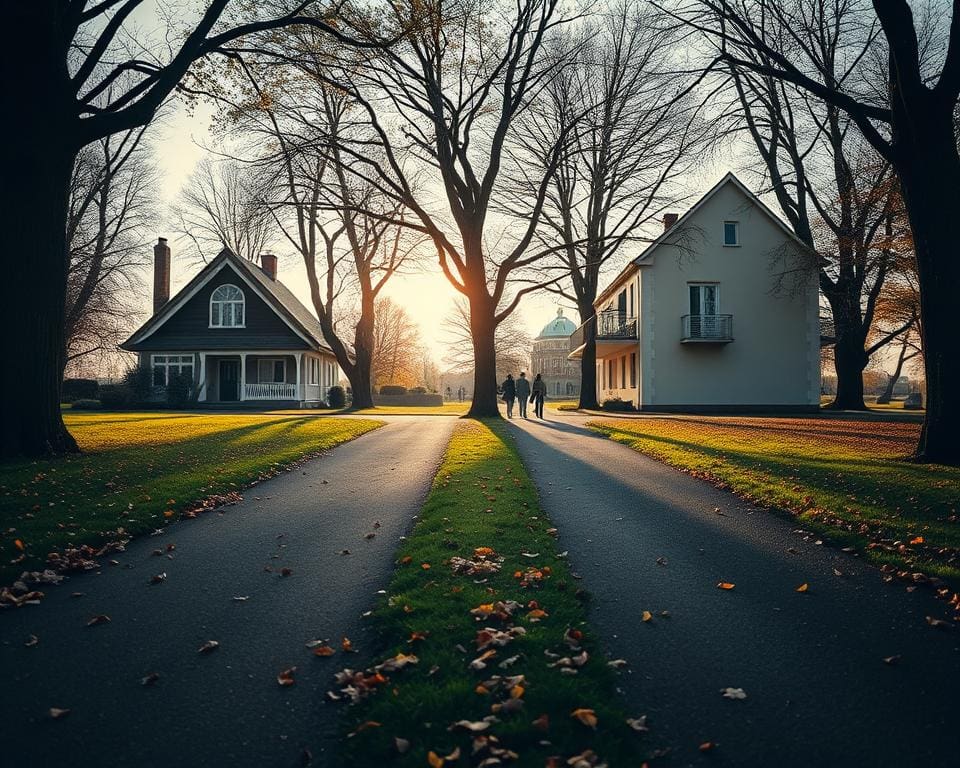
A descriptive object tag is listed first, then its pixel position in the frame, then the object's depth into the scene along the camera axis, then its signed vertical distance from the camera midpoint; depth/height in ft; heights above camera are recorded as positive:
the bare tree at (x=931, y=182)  32.14 +11.15
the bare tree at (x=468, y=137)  63.05 +28.65
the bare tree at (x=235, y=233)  130.93 +35.28
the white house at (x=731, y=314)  96.53 +12.20
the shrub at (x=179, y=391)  105.40 +0.01
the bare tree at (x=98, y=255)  106.83 +25.96
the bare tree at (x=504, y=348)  210.38 +15.75
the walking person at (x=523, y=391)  90.58 -0.03
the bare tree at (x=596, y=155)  59.32 +27.83
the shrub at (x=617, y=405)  102.42 -2.26
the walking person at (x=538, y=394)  89.76 -0.39
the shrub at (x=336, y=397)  122.52 -1.17
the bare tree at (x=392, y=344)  224.33 +17.96
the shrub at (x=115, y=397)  104.88 -1.03
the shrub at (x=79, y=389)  123.95 +0.39
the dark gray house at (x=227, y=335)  111.14 +10.20
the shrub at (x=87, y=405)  103.40 -2.37
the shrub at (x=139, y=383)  106.42 +1.38
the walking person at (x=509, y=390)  92.53 +0.20
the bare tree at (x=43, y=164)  33.45 +12.68
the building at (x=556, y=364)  355.15 +16.17
